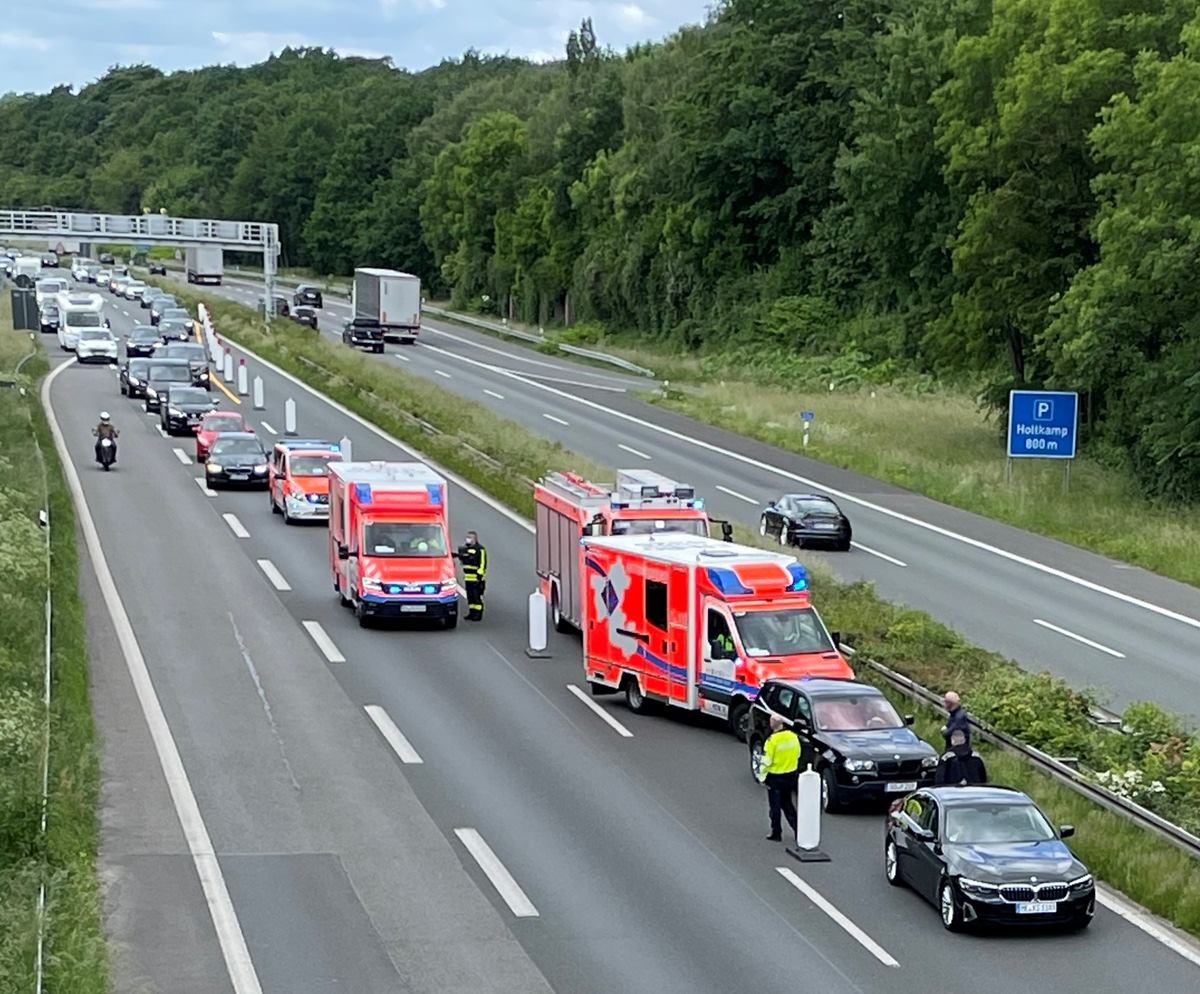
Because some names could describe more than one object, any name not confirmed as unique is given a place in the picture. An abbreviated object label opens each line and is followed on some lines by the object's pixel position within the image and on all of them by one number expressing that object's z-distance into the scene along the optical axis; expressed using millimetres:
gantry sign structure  115562
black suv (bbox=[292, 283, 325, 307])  124438
